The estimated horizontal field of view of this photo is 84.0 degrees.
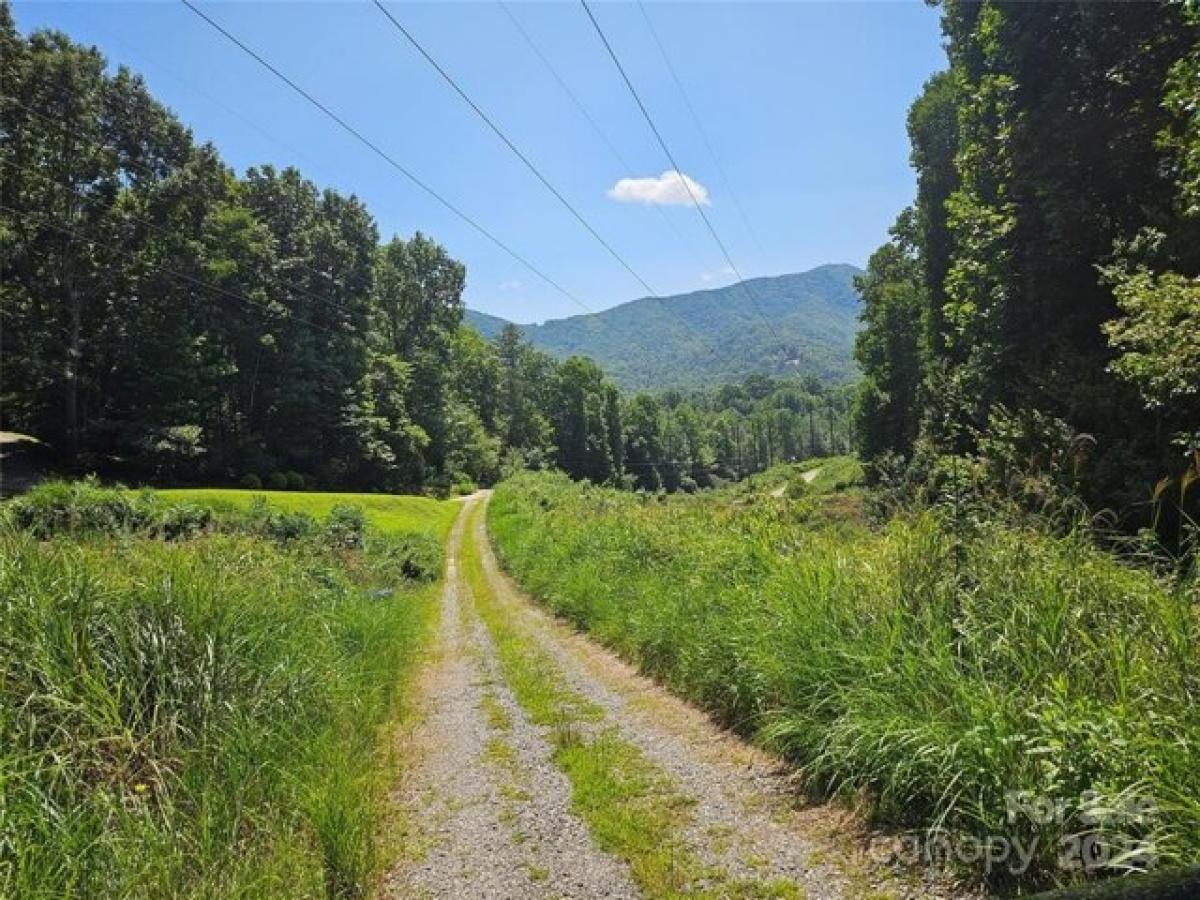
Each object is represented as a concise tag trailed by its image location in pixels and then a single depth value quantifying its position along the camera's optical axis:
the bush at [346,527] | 22.77
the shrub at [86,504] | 16.16
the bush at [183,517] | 17.12
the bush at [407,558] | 23.12
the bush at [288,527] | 21.13
